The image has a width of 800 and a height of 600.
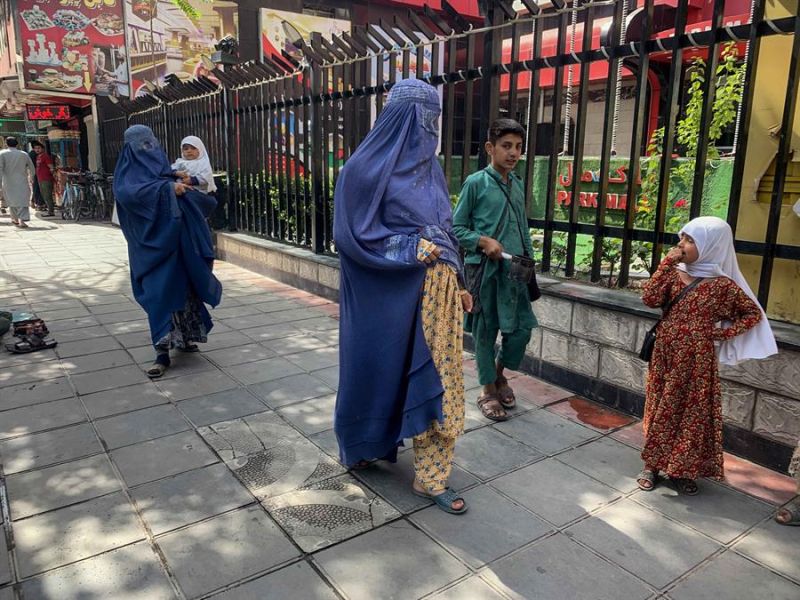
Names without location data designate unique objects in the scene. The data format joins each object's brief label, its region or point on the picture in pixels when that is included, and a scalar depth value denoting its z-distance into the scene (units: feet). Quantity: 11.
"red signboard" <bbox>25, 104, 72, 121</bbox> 52.19
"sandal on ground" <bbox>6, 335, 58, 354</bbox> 15.35
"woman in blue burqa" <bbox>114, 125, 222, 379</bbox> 13.94
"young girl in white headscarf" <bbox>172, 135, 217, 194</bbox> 15.46
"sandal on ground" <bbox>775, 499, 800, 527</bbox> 8.36
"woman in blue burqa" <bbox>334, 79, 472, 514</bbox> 8.29
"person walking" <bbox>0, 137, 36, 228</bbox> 40.73
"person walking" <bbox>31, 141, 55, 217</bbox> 48.91
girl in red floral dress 8.59
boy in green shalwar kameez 11.07
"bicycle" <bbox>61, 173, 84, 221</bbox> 46.32
